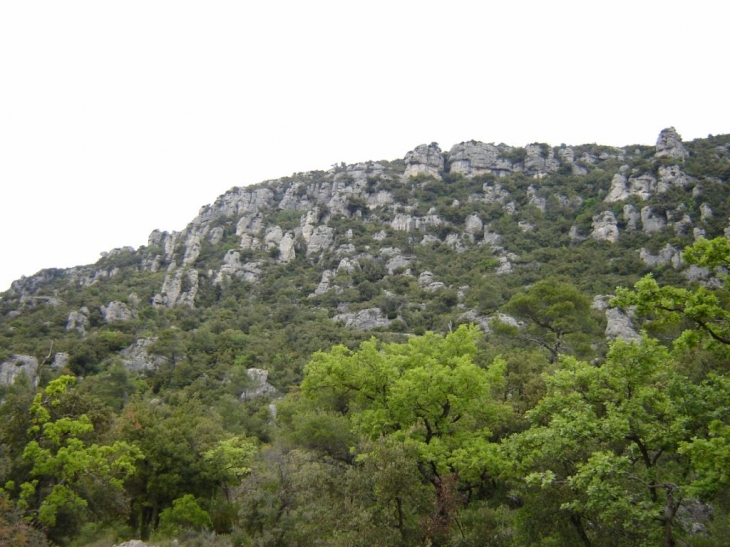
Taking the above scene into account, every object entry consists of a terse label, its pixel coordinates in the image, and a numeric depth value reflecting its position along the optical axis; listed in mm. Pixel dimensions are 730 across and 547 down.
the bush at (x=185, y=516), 17969
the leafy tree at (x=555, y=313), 30031
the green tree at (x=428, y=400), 13898
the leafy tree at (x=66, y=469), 15711
